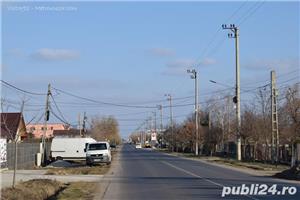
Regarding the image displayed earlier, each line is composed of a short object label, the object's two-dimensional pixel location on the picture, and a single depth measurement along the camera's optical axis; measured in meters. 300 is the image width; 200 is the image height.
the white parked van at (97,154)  50.12
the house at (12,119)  64.48
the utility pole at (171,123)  122.01
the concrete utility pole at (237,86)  56.61
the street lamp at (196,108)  88.73
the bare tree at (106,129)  129.75
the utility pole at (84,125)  106.31
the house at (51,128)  139.50
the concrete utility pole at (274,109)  47.08
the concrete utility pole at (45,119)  55.44
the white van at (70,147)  58.78
